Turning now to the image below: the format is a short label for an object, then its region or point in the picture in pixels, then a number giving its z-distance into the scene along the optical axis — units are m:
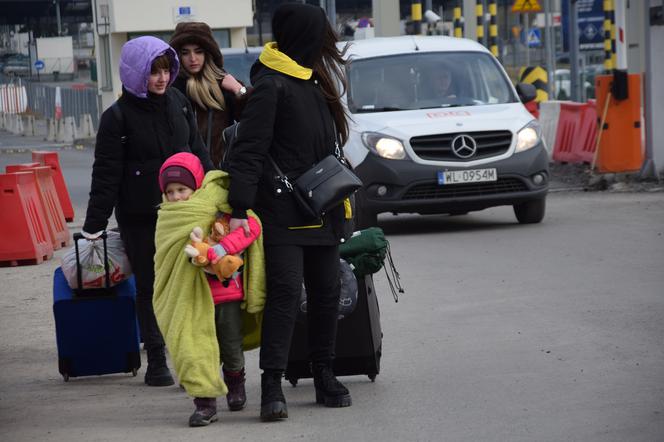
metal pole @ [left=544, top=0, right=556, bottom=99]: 40.06
